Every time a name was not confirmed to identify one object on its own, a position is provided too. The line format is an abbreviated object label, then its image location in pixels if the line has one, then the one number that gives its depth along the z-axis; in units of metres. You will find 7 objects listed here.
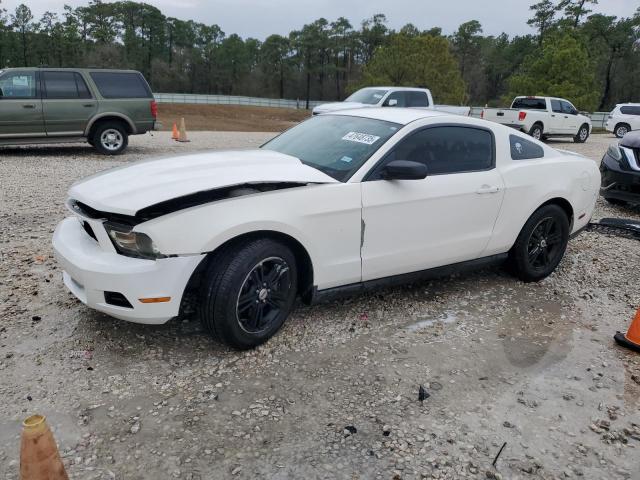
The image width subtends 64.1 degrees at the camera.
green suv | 10.05
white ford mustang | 3.03
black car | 7.42
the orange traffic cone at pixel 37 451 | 1.89
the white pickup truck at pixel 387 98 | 14.45
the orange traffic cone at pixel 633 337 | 3.73
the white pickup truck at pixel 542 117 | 18.30
